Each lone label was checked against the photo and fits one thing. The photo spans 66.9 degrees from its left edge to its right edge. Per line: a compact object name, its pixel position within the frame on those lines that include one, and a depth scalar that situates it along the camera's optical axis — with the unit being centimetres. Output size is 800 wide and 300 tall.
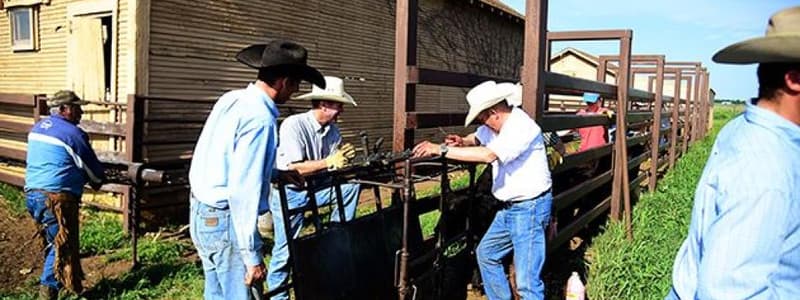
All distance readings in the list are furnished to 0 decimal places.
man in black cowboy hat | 295
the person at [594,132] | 768
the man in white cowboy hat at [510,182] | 398
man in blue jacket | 507
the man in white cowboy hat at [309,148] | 431
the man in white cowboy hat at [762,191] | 163
